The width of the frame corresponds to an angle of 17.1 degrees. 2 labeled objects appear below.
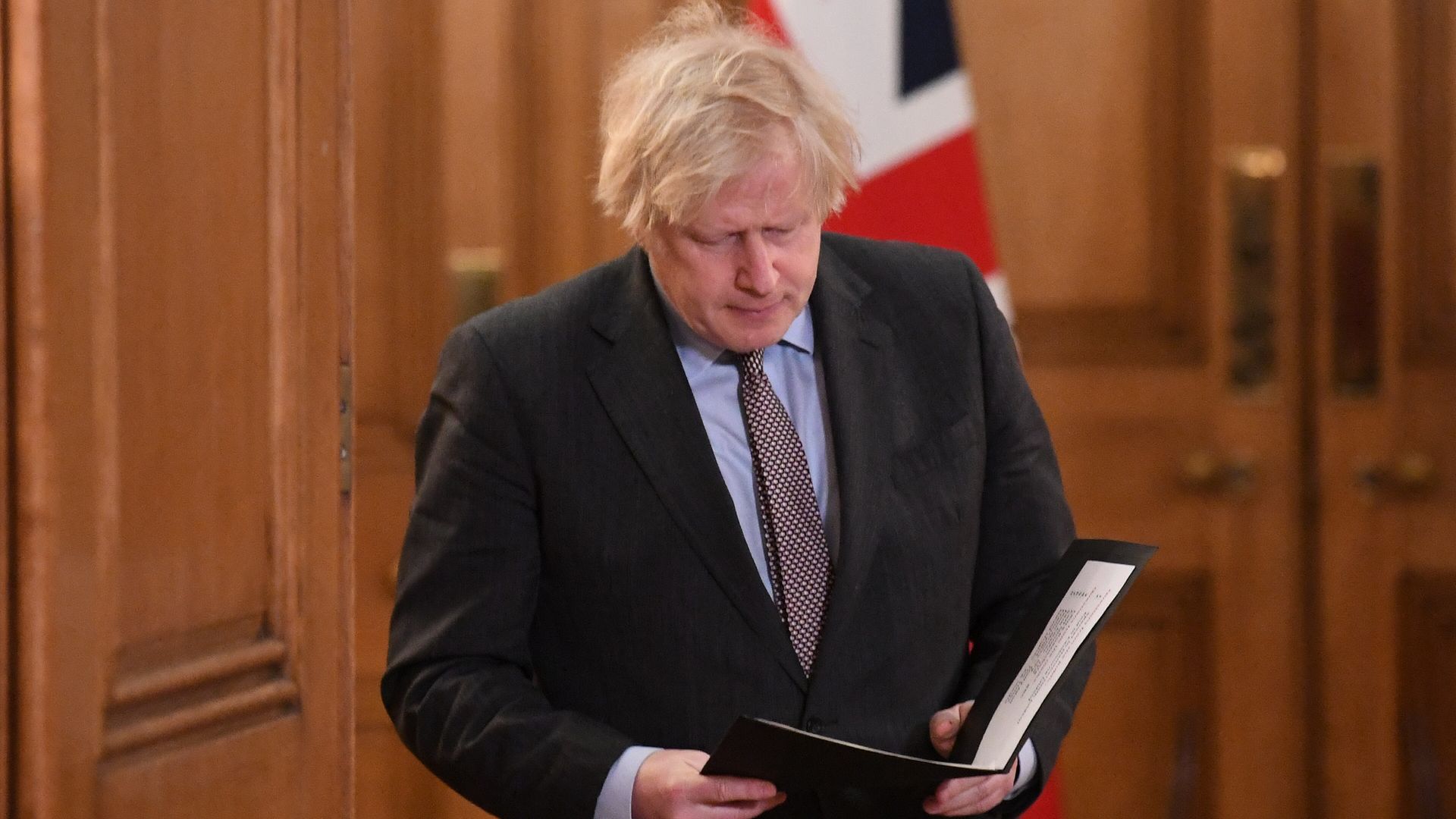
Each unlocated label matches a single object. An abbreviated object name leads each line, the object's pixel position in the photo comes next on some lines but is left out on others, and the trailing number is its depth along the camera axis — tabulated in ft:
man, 12.70
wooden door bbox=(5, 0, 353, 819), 10.85
